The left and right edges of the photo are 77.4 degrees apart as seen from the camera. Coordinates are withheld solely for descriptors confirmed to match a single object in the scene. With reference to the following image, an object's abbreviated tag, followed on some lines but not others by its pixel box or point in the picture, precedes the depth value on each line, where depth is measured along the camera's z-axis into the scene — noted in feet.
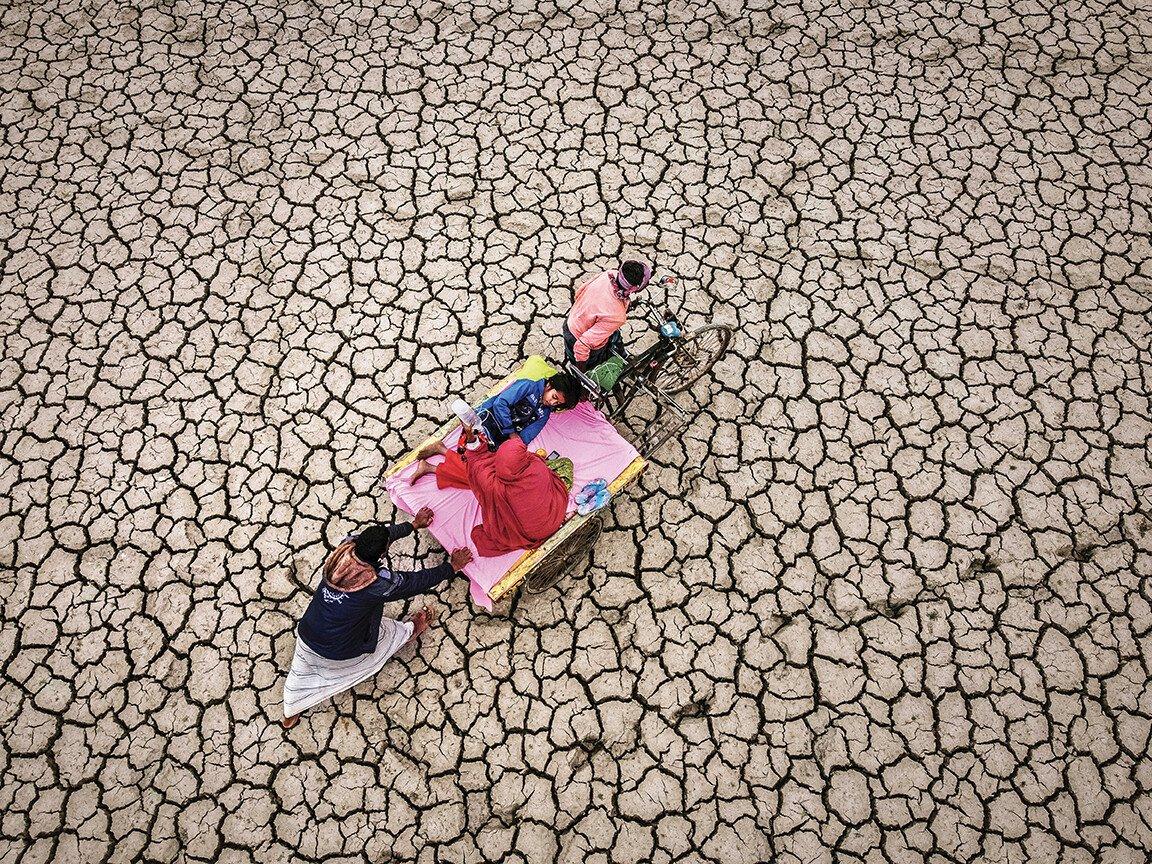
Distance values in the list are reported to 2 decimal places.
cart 13.38
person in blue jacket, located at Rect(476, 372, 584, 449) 13.62
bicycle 13.99
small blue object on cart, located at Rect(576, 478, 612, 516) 13.64
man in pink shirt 13.43
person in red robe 12.20
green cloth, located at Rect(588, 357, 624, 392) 13.85
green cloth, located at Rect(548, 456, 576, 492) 13.76
